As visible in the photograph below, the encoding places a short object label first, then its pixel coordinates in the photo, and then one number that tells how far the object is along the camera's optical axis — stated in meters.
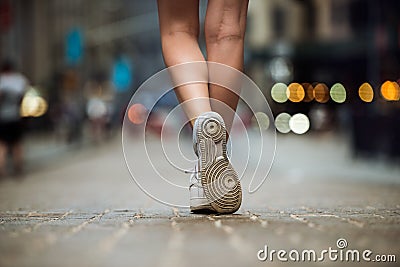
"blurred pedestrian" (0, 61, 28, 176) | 16.58
